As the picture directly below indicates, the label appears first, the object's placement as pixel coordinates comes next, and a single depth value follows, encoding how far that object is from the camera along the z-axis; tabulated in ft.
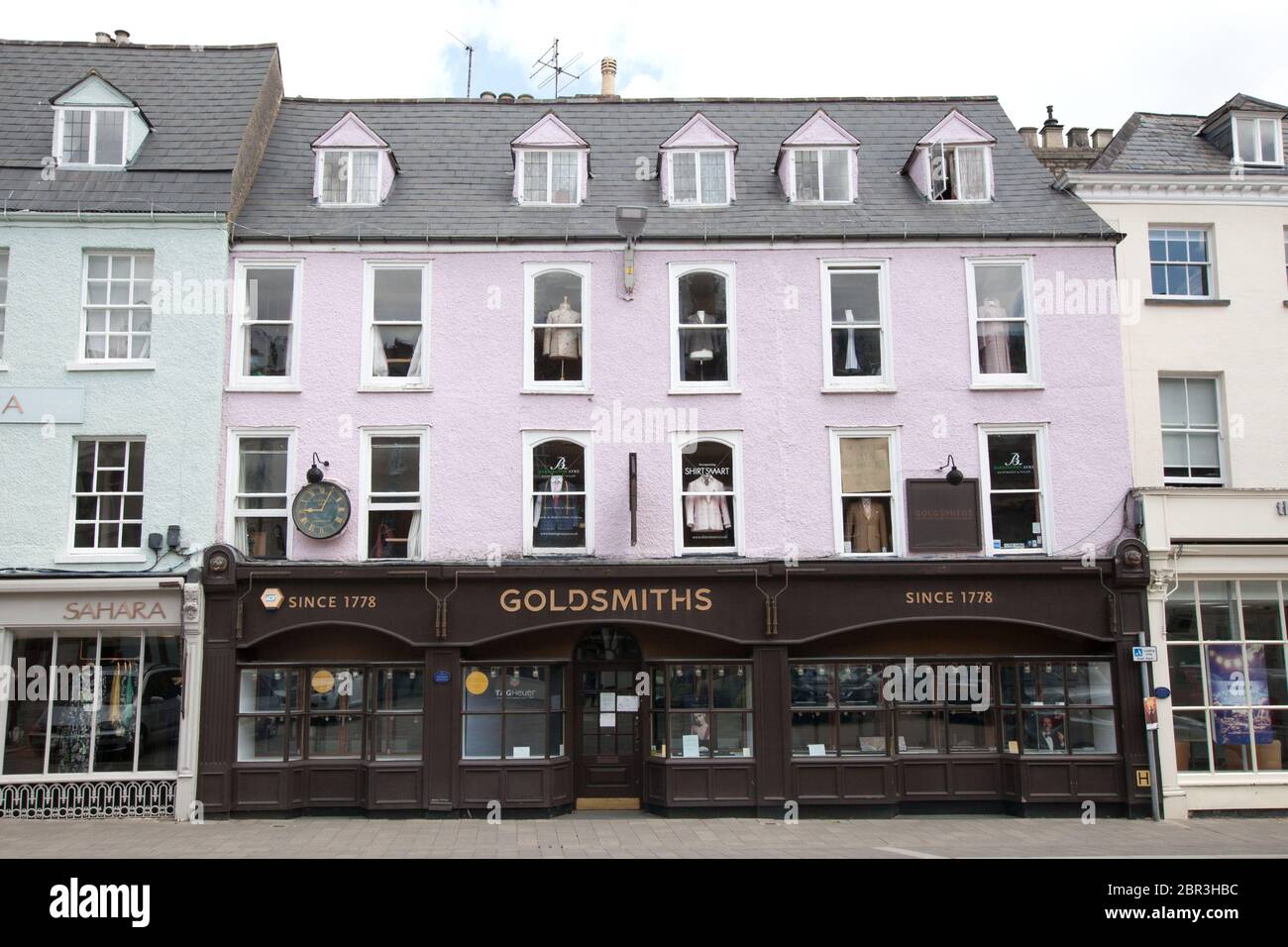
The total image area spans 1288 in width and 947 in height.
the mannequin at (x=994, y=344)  58.54
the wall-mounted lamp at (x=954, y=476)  55.93
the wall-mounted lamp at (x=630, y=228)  56.80
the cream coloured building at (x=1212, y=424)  55.16
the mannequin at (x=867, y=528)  56.75
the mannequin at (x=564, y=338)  57.93
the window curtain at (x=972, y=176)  61.62
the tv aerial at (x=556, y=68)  77.10
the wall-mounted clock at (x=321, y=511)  54.80
